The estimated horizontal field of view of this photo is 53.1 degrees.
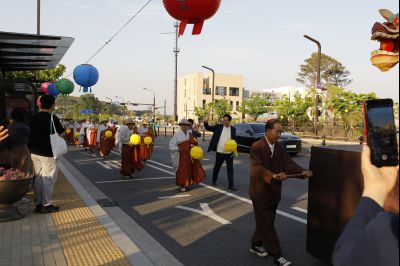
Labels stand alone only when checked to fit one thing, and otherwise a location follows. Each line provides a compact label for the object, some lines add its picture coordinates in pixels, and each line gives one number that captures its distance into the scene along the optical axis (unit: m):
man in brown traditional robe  4.63
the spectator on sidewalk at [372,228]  1.19
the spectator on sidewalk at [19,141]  6.69
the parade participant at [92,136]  19.64
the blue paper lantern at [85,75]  11.42
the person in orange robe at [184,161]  9.25
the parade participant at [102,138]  17.05
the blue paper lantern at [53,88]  15.51
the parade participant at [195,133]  10.84
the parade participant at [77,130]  24.11
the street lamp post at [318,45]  26.60
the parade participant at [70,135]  25.71
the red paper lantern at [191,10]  5.46
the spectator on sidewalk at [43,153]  6.57
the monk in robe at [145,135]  13.62
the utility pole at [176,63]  47.22
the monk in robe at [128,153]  11.32
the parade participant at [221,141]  9.89
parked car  17.72
